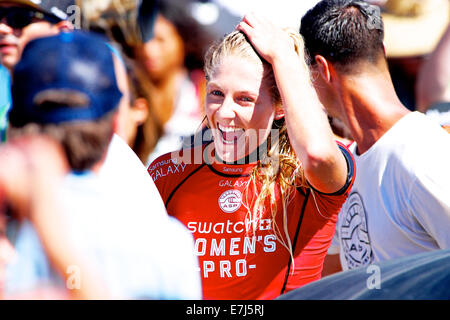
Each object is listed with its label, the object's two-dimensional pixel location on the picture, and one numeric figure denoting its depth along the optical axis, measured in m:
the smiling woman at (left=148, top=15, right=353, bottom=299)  1.96
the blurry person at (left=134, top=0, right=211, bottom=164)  3.59
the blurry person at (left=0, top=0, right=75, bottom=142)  2.18
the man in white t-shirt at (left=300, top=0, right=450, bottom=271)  1.96
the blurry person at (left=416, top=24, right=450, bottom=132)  3.55
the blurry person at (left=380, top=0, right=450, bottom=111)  4.34
